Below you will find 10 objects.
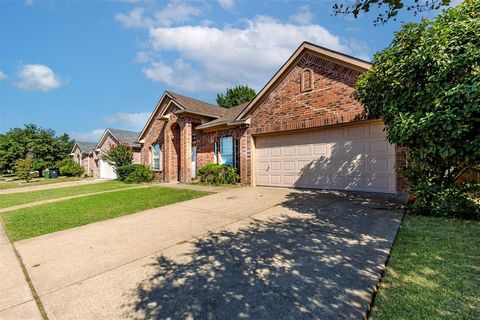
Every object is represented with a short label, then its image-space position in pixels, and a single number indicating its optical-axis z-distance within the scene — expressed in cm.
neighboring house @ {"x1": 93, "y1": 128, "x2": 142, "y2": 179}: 2234
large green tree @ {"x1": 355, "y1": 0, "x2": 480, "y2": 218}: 462
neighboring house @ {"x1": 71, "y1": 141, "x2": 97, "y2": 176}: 2778
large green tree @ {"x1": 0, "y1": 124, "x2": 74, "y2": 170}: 3022
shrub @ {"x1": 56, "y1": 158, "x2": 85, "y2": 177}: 2772
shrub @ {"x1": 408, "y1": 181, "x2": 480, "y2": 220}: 538
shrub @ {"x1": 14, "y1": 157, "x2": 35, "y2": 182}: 2189
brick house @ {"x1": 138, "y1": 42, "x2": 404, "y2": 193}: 865
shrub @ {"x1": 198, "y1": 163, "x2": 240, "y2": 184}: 1287
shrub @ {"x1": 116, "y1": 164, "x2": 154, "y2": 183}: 1686
